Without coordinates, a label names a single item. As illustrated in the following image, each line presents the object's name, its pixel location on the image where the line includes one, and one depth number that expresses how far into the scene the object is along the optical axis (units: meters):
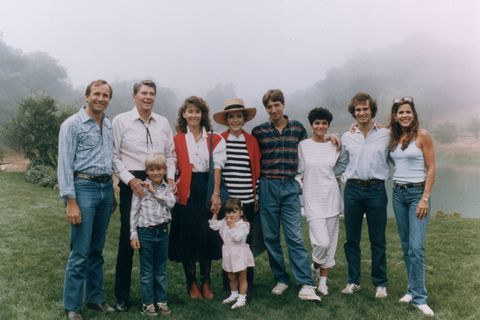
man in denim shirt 3.78
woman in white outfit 4.78
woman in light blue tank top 4.30
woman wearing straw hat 4.72
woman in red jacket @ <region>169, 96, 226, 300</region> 4.54
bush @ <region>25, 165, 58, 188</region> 19.37
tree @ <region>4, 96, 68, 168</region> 24.16
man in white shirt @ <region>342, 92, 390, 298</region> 4.57
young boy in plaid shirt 4.12
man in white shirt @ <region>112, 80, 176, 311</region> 4.23
